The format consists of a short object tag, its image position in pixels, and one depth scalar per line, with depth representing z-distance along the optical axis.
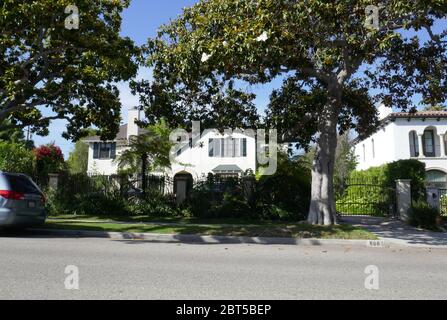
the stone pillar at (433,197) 17.44
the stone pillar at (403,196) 17.08
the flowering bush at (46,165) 20.73
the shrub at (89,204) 18.69
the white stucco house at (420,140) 29.77
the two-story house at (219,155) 33.41
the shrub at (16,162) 20.78
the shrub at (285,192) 17.41
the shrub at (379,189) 18.05
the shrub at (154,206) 18.41
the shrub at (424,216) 14.83
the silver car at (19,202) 11.13
